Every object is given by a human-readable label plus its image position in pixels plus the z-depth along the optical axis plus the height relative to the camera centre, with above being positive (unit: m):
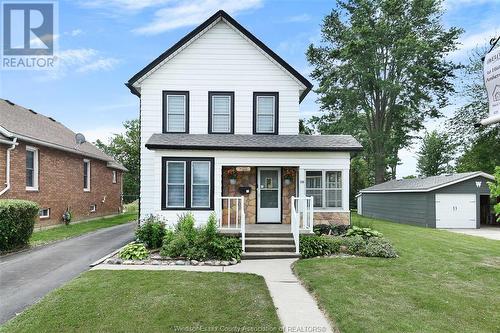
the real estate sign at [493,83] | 3.73 +1.12
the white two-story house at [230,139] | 10.80 +1.40
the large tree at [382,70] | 26.84 +9.35
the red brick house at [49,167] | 12.72 +0.57
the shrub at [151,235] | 9.74 -1.70
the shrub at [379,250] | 9.01 -2.02
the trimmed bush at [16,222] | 9.15 -1.27
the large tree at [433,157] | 40.91 +2.72
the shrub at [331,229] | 10.79 -1.71
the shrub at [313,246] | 9.13 -1.95
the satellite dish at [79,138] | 18.66 +2.36
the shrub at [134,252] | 8.55 -1.98
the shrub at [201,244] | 8.57 -1.79
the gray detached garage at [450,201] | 18.67 -1.34
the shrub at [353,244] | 9.38 -1.92
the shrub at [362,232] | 10.26 -1.75
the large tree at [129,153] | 33.84 +2.80
